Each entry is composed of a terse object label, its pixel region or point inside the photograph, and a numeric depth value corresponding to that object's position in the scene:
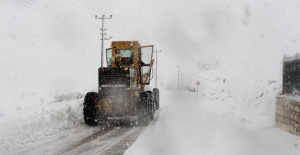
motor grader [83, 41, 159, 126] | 12.32
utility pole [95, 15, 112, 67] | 38.62
